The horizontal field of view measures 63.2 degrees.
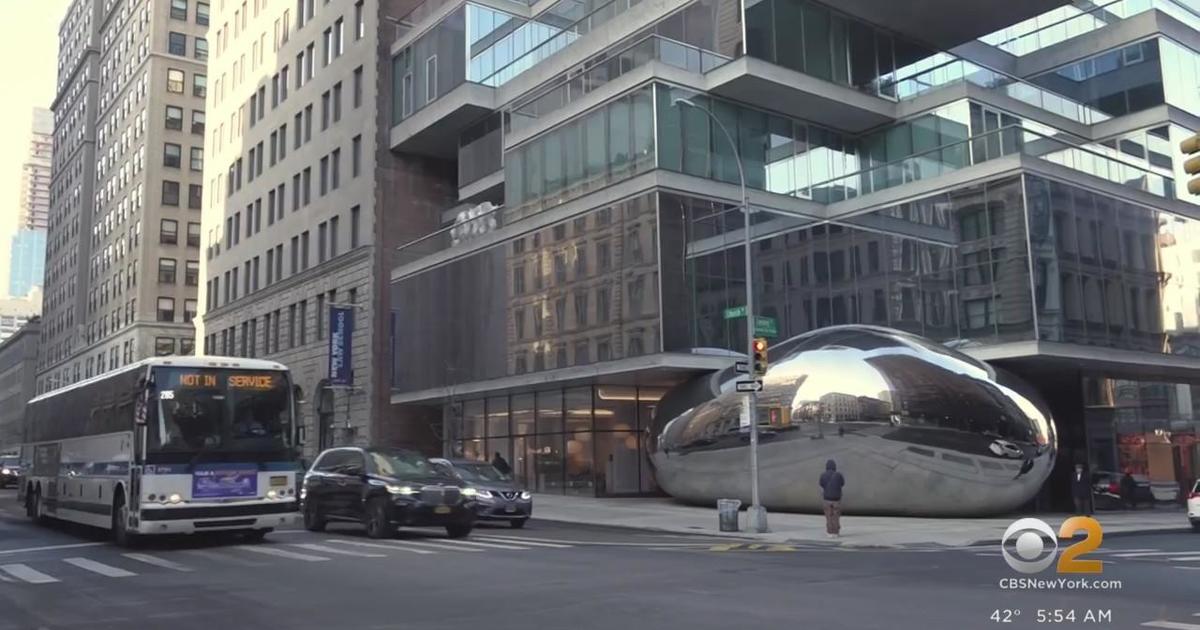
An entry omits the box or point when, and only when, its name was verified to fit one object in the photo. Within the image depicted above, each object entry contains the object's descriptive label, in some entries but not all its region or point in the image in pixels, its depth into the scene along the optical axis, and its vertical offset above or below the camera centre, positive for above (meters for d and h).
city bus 16.80 +0.06
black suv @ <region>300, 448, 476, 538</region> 18.59 -0.87
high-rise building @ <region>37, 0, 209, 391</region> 84.56 +24.16
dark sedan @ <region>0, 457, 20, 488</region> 47.44 -0.75
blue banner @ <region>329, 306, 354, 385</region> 47.44 +5.04
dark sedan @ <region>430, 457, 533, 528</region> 22.11 -1.16
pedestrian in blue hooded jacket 19.77 -1.18
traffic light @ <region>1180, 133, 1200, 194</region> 13.59 +3.83
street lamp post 21.23 -0.09
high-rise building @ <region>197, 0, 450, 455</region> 48.47 +13.95
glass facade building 30.19 +7.57
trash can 21.53 -1.61
